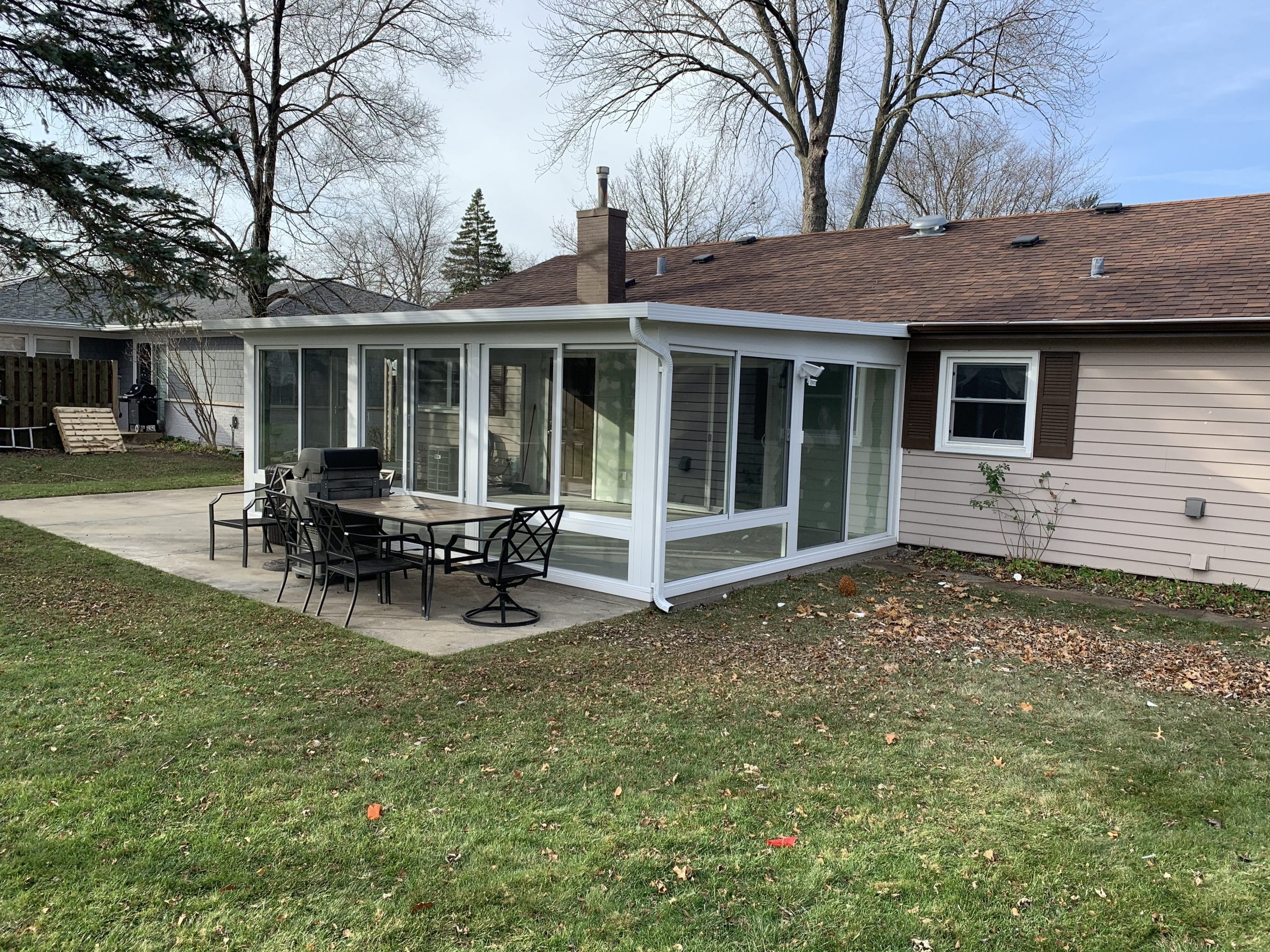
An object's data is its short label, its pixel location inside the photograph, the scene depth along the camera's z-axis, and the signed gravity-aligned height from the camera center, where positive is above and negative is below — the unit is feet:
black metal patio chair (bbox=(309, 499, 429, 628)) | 21.70 -3.94
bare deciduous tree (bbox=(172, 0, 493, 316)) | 58.18 +19.07
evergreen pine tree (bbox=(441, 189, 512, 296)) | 131.64 +21.85
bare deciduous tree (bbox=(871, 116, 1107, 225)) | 94.48 +25.90
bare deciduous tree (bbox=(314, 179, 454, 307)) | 98.37 +20.04
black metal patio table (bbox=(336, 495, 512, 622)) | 22.11 -2.86
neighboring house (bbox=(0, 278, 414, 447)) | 66.80 +3.41
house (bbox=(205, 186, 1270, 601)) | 24.85 +0.24
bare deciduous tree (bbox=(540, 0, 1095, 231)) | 66.54 +26.20
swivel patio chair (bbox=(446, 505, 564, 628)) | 22.11 -4.09
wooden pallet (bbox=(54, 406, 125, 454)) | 57.26 -2.53
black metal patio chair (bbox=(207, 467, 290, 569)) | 27.17 -3.84
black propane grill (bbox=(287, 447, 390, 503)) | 25.81 -2.23
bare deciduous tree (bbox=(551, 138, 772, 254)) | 103.35 +23.22
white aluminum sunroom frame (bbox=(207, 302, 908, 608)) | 23.79 +0.41
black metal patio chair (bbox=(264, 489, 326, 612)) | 22.98 -3.86
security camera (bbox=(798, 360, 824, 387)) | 28.14 +1.28
